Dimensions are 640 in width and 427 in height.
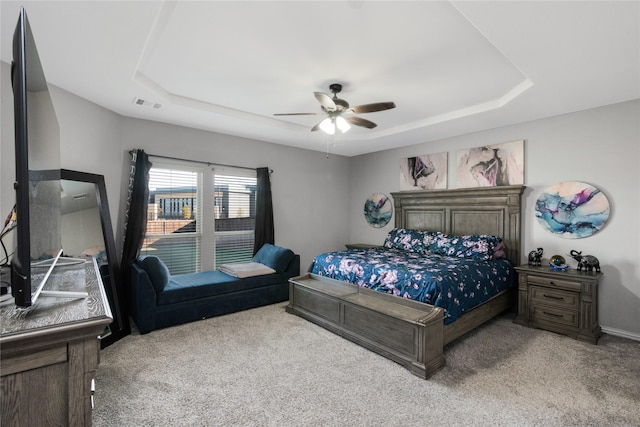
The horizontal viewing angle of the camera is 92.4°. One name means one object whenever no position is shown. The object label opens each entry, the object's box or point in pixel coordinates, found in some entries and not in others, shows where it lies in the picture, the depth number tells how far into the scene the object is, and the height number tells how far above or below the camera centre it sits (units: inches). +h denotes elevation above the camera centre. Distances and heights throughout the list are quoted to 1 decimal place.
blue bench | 128.6 -38.0
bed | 103.0 -33.3
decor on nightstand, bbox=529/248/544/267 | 144.3 -21.9
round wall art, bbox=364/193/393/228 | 222.4 +0.5
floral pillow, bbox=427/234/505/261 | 152.9 -18.8
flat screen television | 37.0 +6.0
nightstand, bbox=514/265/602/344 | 122.1 -38.1
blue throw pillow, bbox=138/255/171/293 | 131.2 -26.2
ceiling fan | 109.7 +37.9
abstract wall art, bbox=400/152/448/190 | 190.7 +25.3
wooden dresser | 32.7 -17.4
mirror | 117.9 -7.7
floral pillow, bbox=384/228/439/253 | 180.1 -17.8
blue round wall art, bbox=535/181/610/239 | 133.9 +0.8
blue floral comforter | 111.1 -27.0
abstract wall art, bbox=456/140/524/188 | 159.5 +25.0
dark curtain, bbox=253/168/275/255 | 191.9 -0.8
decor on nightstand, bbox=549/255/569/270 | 134.1 -23.1
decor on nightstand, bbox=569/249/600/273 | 130.1 -22.0
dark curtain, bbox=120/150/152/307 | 144.6 -1.6
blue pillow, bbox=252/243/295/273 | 170.1 -26.7
